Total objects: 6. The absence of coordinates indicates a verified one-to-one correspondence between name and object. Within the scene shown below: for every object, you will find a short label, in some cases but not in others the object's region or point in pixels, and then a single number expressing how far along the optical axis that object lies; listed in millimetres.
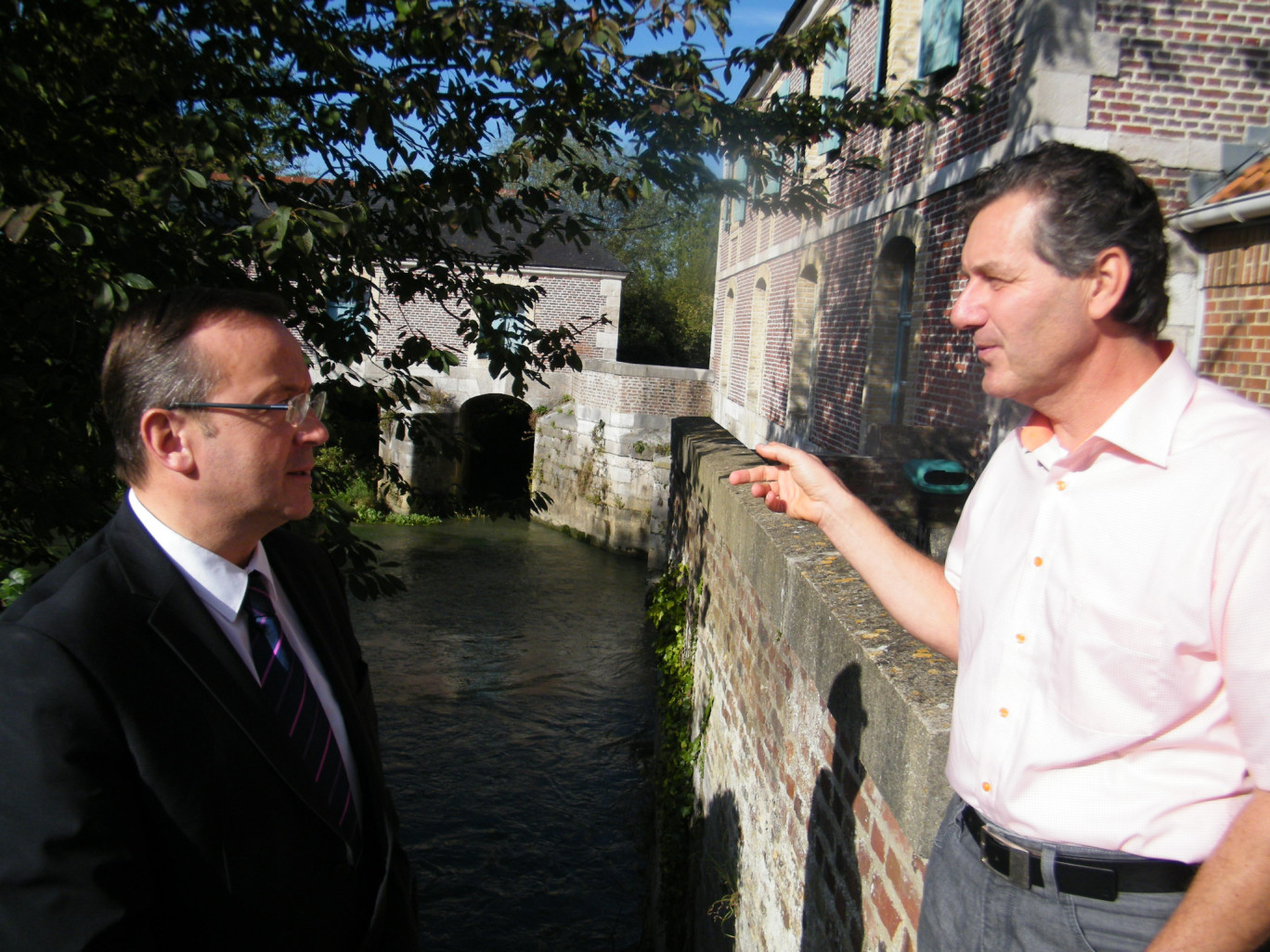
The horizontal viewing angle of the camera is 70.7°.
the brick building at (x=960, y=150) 6582
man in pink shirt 1106
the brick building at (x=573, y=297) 22125
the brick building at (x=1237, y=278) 5863
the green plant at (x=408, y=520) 19484
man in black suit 1196
